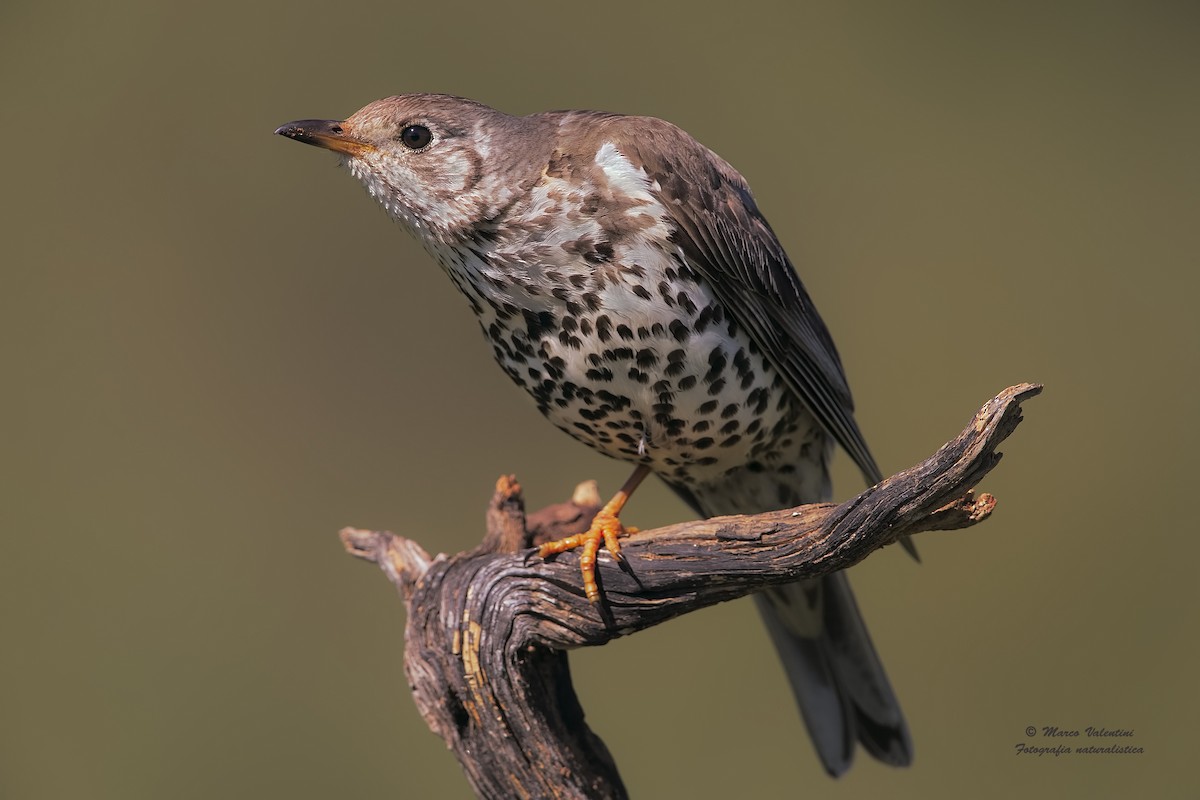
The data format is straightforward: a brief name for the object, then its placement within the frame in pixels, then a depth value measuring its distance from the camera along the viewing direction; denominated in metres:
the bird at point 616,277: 7.74
